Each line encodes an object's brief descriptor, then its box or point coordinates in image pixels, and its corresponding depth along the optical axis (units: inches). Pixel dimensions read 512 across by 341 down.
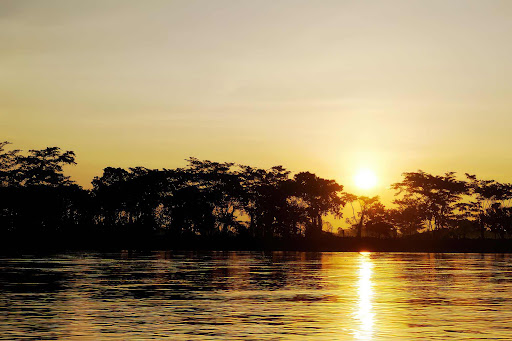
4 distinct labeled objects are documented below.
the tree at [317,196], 5876.0
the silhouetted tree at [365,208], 6222.9
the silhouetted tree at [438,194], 5905.5
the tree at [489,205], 5812.0
